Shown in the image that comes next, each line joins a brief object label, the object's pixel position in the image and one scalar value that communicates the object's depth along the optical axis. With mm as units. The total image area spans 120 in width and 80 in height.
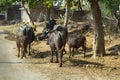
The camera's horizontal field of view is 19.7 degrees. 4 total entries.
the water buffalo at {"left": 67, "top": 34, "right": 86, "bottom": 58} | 19312
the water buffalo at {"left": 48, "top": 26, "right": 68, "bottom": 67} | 16422
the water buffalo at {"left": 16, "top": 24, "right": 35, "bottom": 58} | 19406
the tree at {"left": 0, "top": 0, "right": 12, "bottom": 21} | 61912
